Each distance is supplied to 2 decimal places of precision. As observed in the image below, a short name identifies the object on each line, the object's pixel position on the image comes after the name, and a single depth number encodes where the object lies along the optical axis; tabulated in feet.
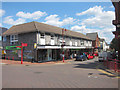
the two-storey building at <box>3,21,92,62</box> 54.04
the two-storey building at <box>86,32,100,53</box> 141.49
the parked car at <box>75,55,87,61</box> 61.91
